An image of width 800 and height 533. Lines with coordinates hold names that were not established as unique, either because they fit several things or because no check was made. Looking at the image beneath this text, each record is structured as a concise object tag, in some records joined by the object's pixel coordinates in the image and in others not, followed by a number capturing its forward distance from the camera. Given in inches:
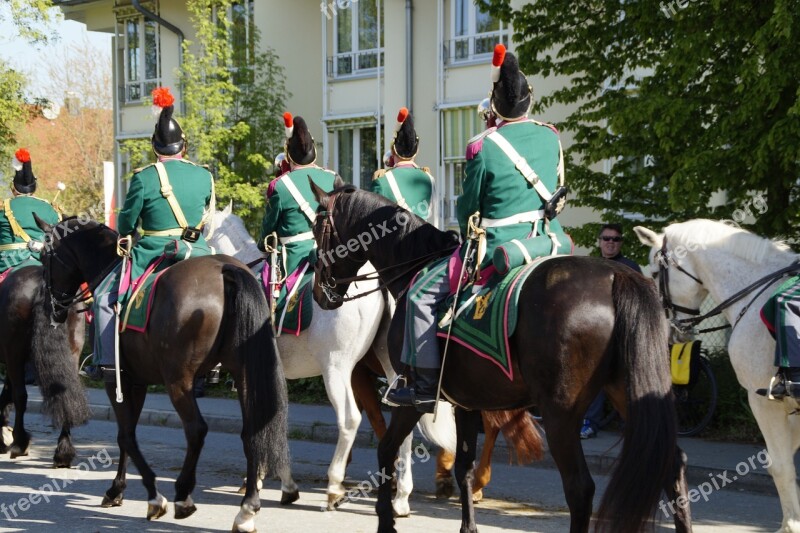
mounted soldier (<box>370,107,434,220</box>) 352.2
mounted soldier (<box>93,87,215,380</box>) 322.0
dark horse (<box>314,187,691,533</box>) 209.8
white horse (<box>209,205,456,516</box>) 320.8
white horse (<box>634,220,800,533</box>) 279.0
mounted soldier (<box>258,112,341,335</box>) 351.6
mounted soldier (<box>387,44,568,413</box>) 249.6
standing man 434.0
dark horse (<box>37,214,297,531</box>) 293.0
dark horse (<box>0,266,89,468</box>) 400.5
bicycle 454.9
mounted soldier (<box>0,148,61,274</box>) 475.5
